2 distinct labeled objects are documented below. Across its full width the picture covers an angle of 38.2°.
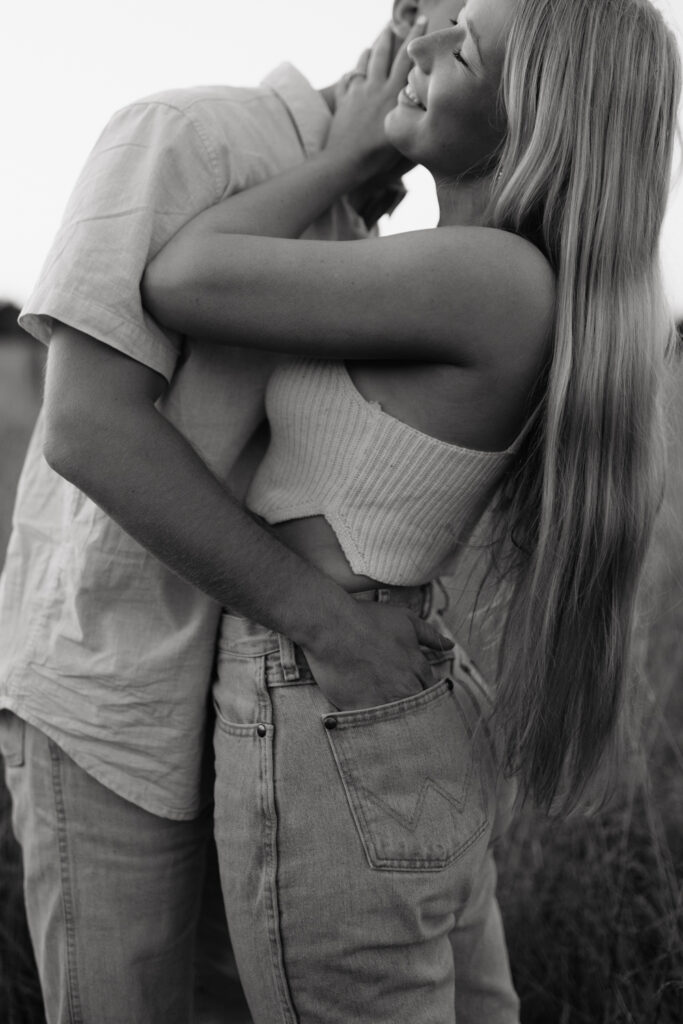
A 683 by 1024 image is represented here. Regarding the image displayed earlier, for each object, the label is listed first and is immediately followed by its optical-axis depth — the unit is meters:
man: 1.45
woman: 1.42
